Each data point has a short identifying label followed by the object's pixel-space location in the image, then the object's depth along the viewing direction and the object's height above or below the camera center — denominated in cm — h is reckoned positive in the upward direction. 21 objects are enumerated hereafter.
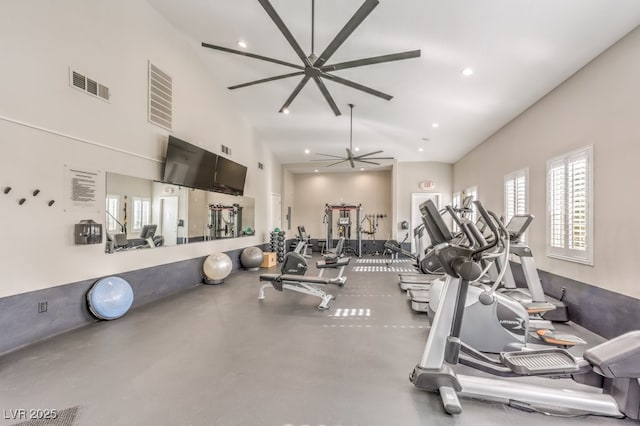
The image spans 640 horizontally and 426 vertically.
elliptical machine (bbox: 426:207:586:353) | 285 -108
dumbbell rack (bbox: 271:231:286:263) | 902 -97
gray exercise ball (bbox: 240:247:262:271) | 731 -116
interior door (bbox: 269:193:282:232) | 984 +7
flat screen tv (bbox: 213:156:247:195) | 630 +82
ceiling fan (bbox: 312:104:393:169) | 703 +214
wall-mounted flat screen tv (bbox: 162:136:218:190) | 484 +84
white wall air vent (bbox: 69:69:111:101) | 342 +154
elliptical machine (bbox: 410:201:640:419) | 186 -105
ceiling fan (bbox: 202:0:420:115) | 270 +176
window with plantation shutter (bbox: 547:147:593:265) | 357 +15
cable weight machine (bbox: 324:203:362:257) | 1056 -34
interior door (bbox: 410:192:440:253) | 1032 +47
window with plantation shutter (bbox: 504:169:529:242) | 521 +44
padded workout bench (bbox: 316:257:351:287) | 606 -107
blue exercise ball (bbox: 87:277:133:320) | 354 -110
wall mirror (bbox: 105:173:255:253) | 402 -5
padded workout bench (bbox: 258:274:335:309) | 458 -109
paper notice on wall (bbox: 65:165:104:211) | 340 +26
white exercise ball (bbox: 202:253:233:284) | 572 -112
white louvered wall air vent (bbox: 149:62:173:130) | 459 +187
